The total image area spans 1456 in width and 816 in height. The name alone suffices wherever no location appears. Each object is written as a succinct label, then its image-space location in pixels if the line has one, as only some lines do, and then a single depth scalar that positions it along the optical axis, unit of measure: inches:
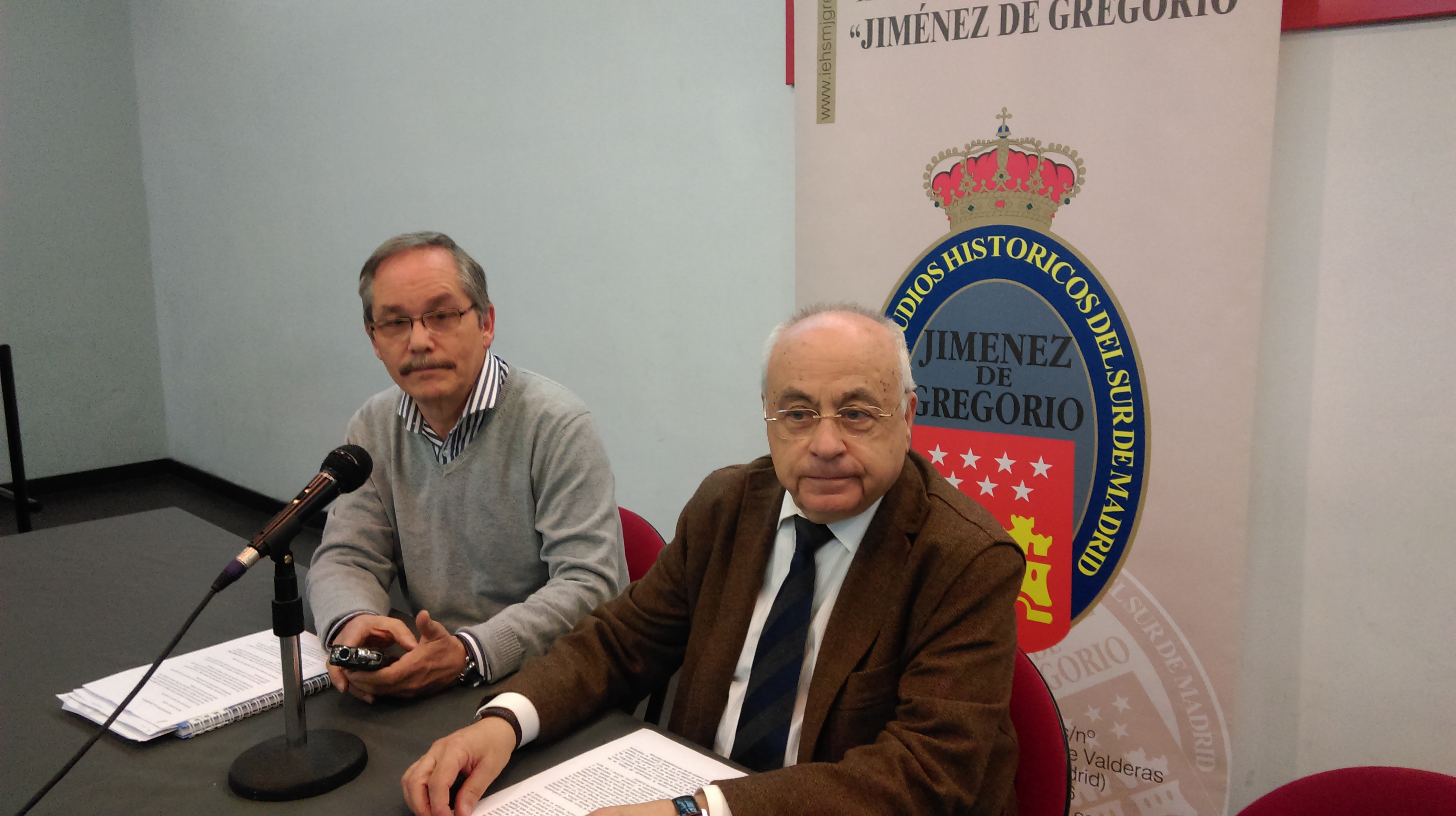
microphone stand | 46.5
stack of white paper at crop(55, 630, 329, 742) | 52.7
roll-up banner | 72.3
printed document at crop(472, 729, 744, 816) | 44.7
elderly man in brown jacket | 45.1
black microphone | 44.6
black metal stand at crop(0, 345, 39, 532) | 156.7
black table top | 47.2
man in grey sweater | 70.0
